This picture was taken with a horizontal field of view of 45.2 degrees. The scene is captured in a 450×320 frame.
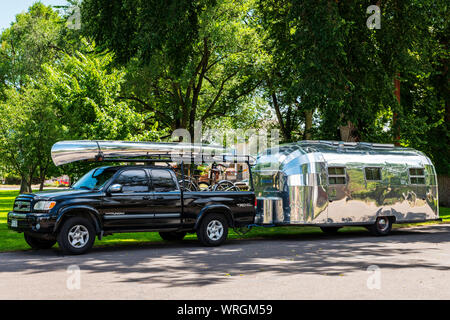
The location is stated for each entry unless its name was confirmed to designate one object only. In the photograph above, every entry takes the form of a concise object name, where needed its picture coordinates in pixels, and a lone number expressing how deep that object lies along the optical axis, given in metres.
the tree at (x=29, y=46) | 45.38
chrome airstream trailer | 15.30
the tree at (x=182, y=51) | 17.14
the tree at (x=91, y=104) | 22.05
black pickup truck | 11.59
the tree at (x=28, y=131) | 39.31
